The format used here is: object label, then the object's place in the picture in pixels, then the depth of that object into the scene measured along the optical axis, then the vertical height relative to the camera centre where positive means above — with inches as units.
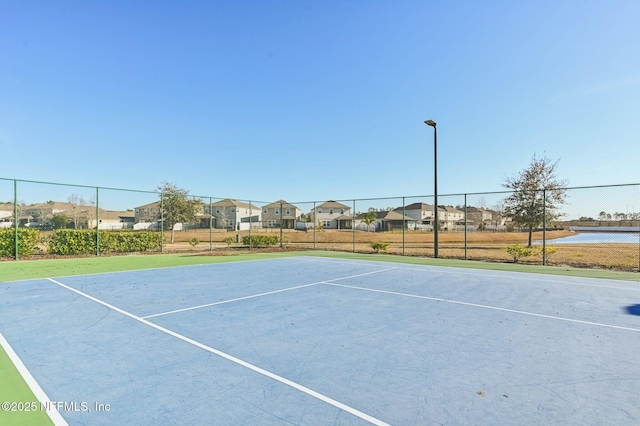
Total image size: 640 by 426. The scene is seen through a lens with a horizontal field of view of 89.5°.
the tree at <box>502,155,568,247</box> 776.3 +49.4
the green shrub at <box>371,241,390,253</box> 620.7 -49.5
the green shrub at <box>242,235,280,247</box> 742.5 -49.4
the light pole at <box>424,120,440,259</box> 503.8 +79.0
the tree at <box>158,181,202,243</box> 1155.9 +37.2
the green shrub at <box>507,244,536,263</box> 484.1 -45.5
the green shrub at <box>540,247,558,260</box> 486.5 -44.0
